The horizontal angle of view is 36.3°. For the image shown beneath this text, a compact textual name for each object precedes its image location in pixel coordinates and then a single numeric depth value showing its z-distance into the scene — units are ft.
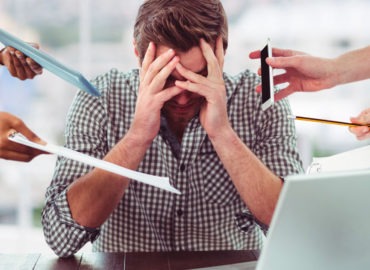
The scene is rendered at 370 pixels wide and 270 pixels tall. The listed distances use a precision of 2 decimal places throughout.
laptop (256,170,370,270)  2.40
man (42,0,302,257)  4.74
